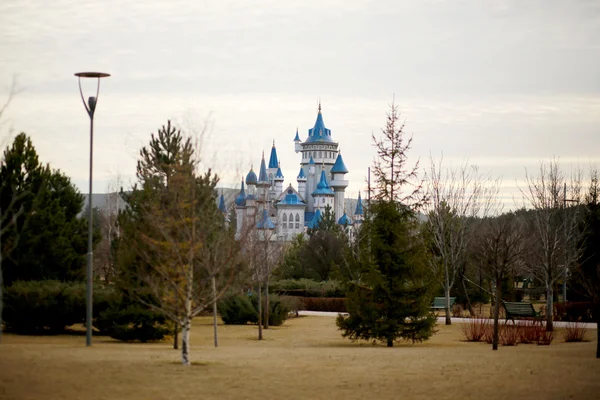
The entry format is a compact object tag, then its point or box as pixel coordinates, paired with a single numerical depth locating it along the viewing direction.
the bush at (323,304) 49.78
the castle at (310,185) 138.62
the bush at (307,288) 53.38
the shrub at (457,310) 43.59
